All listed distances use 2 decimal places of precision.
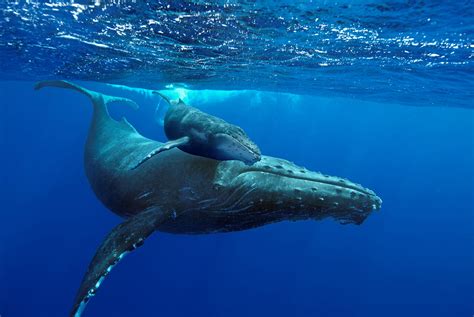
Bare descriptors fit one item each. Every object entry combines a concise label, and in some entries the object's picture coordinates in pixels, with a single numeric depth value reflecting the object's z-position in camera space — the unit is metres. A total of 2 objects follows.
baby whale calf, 4.84
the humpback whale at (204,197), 5.03
